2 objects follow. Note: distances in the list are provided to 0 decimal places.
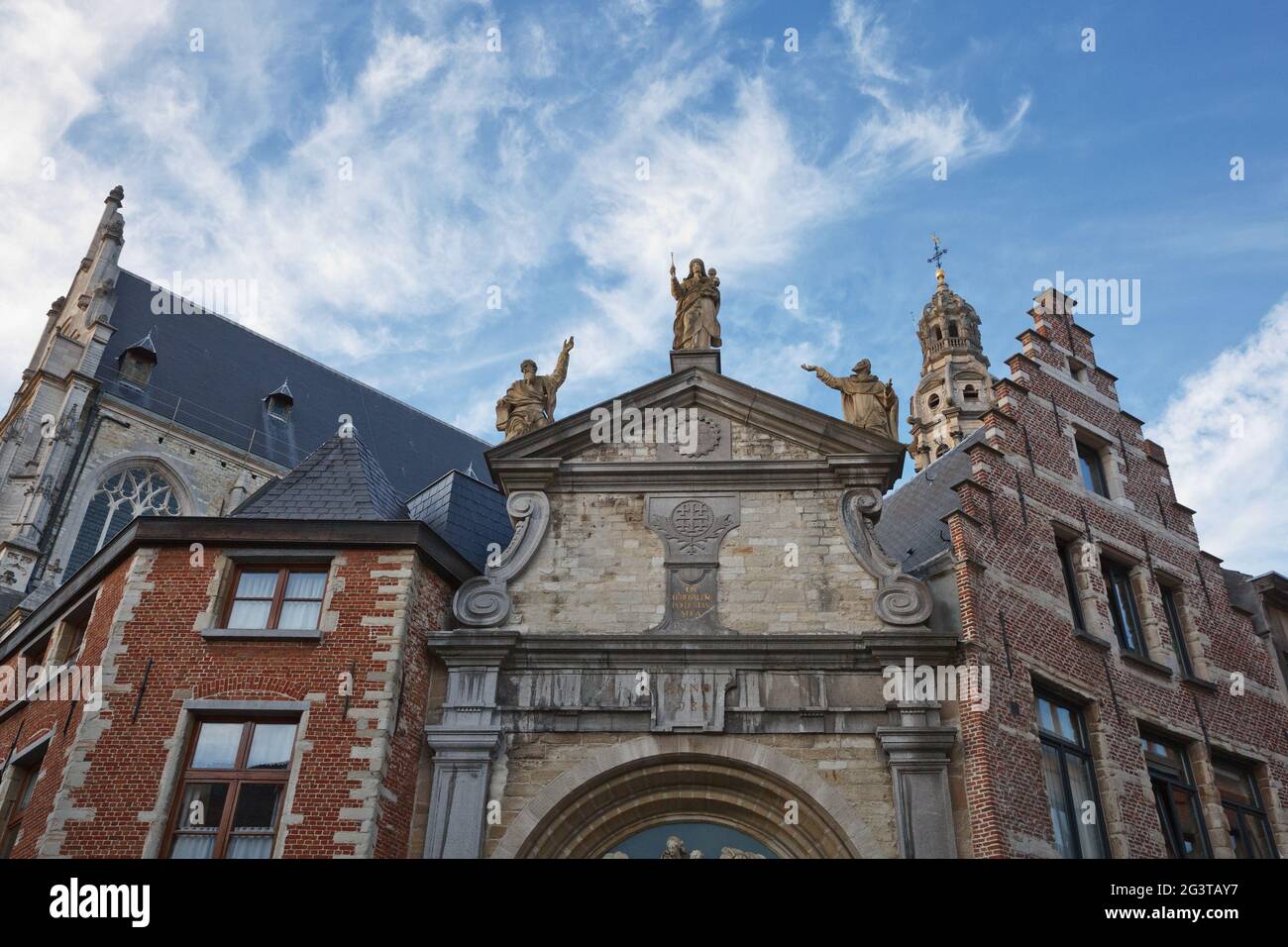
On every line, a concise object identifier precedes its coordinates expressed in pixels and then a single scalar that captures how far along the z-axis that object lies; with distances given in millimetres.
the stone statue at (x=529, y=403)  14414
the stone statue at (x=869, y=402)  13836
